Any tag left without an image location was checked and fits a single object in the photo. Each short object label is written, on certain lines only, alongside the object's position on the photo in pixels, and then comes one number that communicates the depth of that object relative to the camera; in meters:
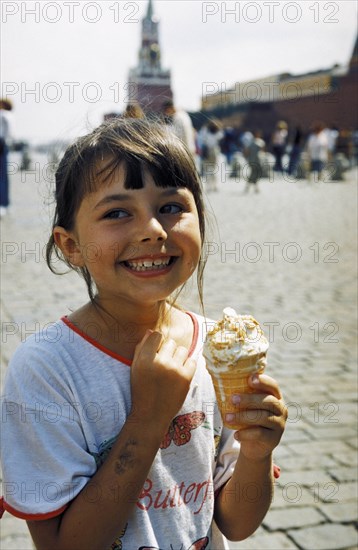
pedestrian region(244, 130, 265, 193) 20.09
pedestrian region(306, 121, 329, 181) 21.63
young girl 1.41
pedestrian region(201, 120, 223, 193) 19.62
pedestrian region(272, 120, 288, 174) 26.91
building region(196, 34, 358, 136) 44.56
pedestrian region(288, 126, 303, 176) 26.06
